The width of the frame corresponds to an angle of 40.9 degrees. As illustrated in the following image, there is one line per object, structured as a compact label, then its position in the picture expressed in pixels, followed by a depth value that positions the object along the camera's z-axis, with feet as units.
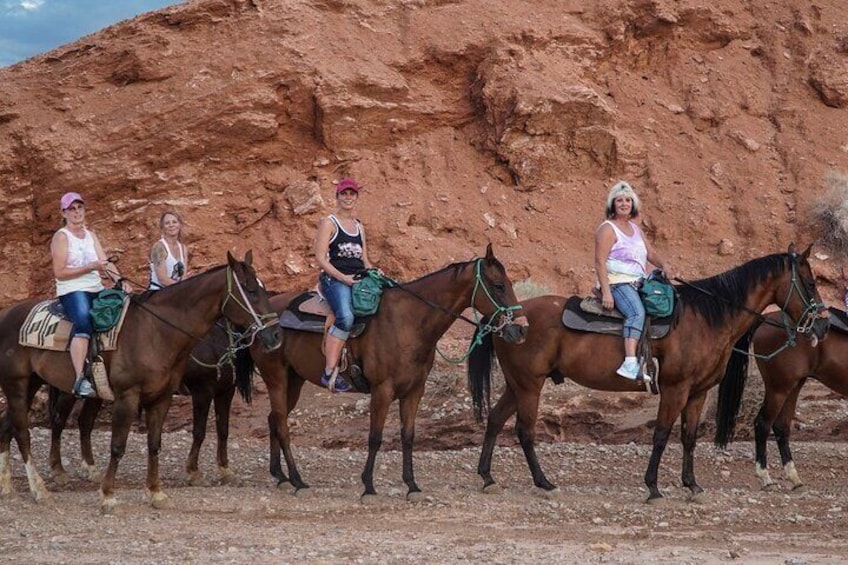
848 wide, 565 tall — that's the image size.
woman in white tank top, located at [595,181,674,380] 36.91
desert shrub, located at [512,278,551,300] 67.99
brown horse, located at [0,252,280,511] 33.88
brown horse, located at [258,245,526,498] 36.18
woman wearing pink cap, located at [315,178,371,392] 36.91
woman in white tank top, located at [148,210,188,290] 41.45
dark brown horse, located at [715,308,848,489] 41.68
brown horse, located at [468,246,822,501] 37.37
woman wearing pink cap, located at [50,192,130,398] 34.81
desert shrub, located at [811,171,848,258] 70.74
